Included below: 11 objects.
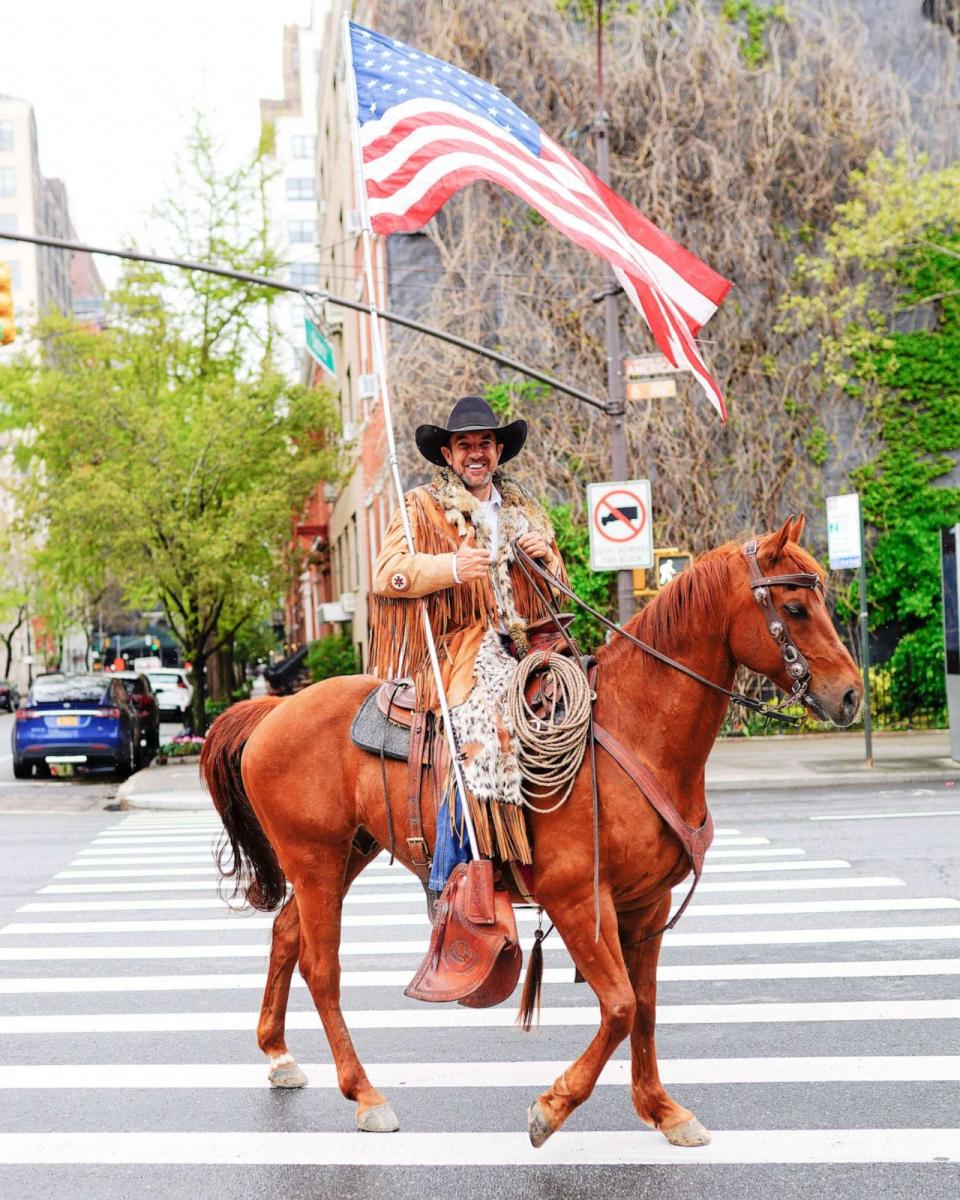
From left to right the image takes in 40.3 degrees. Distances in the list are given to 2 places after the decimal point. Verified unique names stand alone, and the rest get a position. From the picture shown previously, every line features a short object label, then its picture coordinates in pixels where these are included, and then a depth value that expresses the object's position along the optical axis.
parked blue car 21.97
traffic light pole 16.17
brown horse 4.59
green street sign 25.03
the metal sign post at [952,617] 16.70
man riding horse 4.86
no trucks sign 16.14
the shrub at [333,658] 29.12
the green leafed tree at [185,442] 23.23
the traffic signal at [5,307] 16.19
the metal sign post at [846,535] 17.02
